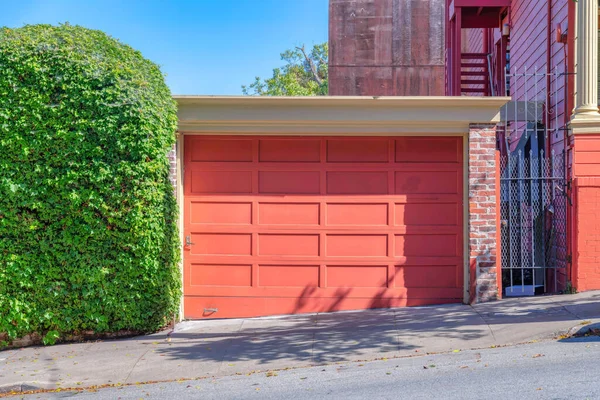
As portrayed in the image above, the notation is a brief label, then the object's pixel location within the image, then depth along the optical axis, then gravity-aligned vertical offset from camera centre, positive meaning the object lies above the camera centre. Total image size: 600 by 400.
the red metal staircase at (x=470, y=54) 16.03 +4.02
